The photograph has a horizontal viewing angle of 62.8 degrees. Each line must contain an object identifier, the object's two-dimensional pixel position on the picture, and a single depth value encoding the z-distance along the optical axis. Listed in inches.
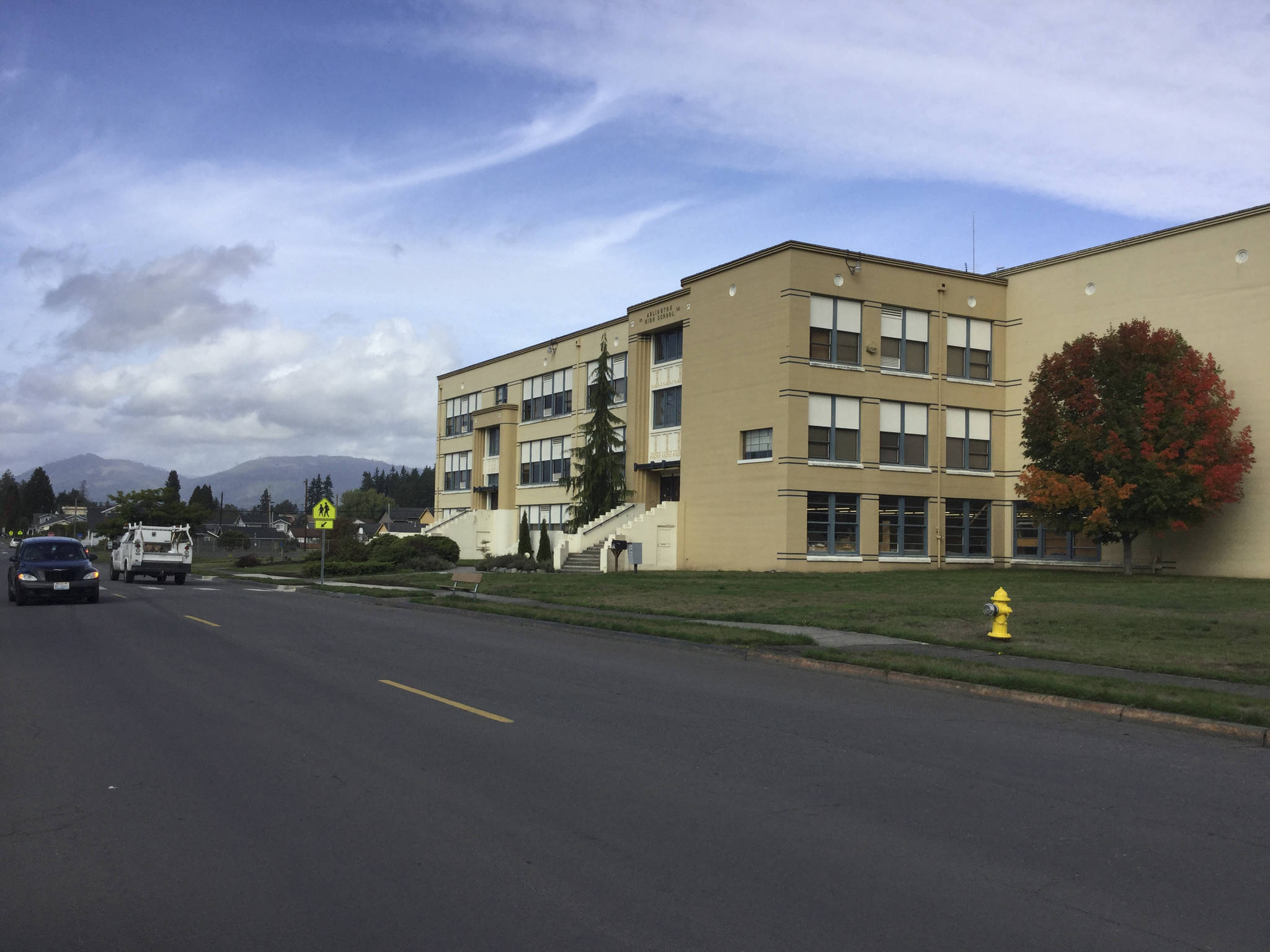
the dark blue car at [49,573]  985.5
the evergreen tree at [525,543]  1865.2
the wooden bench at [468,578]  1115.3
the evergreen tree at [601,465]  1749.5
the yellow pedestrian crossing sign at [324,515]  1369.7
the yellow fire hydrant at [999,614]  623.5
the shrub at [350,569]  1642.5
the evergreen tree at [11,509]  6437.0
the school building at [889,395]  1312.7
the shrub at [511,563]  1649.9
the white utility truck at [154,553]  1488.7
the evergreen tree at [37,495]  6417.3
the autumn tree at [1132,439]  1190.9
